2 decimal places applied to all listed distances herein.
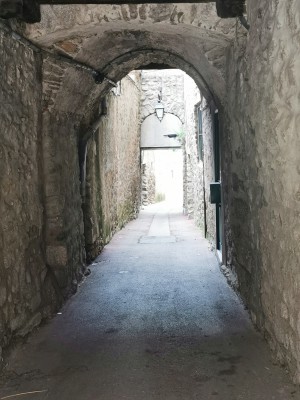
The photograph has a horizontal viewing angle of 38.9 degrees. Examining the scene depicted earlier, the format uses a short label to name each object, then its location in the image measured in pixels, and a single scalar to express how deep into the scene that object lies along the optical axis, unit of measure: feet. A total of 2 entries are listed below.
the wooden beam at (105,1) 10.00
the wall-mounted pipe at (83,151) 19.16
